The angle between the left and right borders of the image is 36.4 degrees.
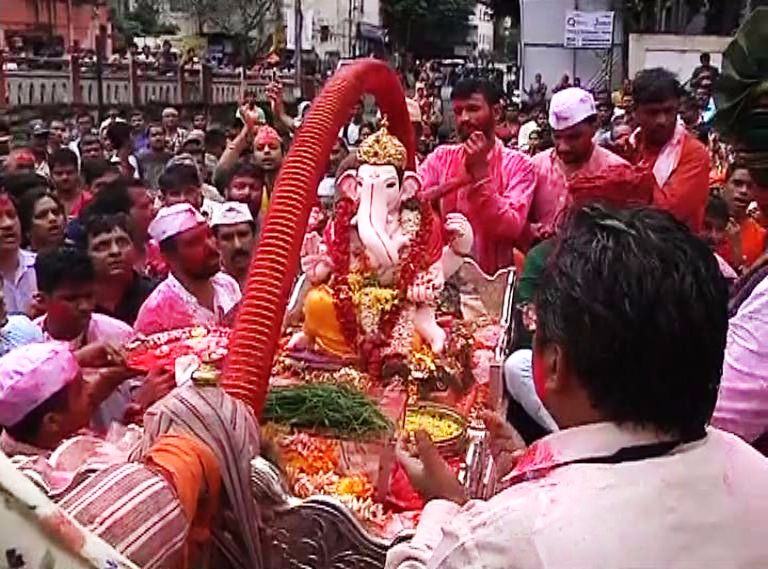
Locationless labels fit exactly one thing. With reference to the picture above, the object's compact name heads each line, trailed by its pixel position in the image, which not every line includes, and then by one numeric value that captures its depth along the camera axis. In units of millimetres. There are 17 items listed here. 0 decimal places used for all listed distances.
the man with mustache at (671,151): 5273
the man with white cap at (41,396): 2842
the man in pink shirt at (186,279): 4391
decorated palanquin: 3924
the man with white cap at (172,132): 10916
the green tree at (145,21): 40500
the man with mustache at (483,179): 5336
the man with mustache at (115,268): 4547
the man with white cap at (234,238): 5051
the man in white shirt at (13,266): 4773
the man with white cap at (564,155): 5344
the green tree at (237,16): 38906
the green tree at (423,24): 47719
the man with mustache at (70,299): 3852
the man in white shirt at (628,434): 1550
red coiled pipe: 2738
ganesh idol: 4246
